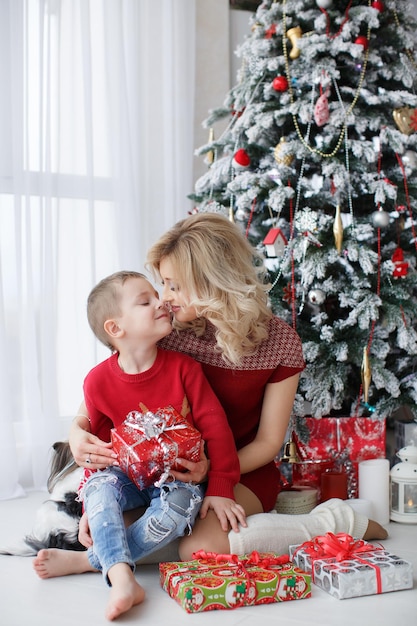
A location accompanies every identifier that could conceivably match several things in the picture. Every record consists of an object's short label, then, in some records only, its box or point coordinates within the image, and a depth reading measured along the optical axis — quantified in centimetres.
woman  198
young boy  184
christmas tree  265
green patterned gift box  164
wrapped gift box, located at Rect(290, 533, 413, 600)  172
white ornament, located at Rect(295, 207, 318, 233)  265
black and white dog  200
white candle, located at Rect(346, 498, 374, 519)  234
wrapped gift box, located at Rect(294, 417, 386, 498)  270
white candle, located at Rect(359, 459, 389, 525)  245
